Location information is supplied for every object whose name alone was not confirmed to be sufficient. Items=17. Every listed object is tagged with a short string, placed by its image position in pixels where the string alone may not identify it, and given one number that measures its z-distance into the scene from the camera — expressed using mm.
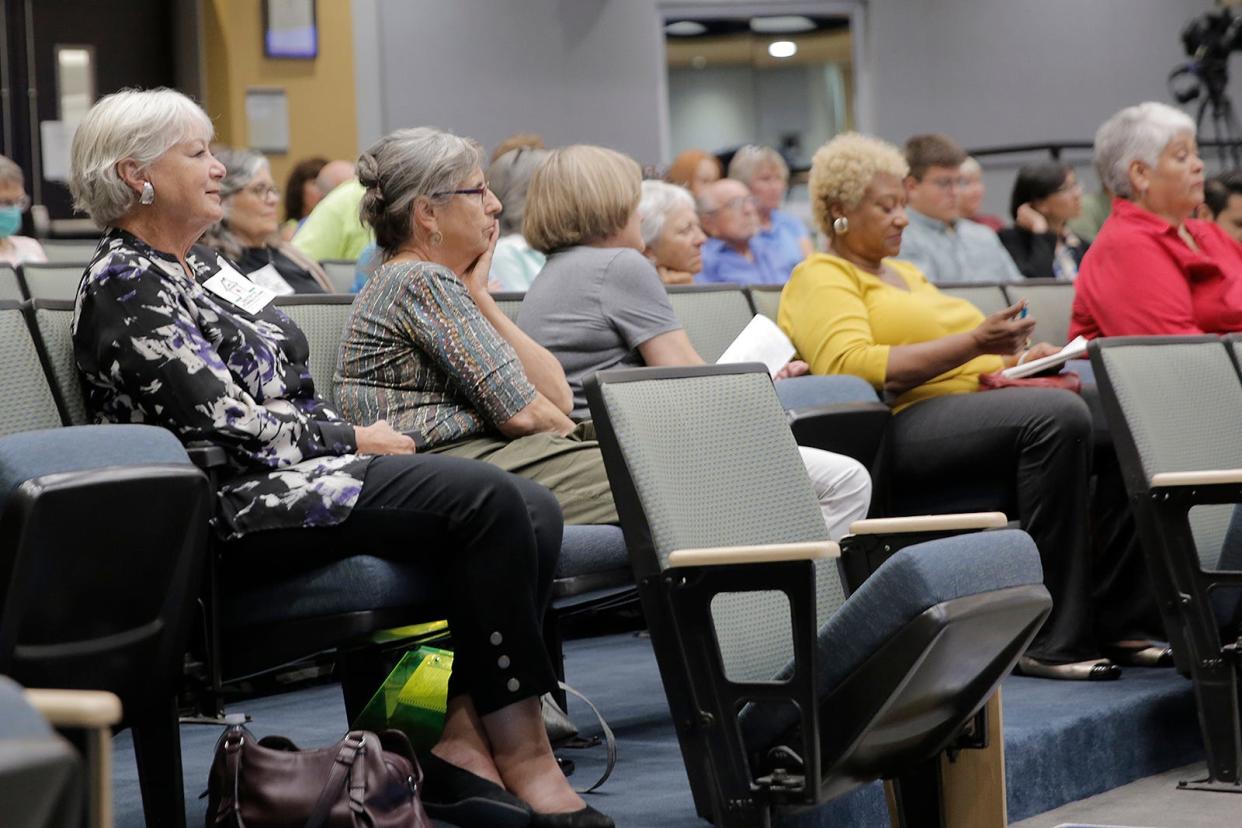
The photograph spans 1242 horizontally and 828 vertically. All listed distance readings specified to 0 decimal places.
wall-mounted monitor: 15044
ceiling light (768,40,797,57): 18399
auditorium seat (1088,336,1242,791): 5529
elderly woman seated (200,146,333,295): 8266
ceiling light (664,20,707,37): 17807
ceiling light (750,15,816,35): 18232
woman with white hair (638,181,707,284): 8159
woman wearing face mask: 8888
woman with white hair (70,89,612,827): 4224
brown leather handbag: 3898
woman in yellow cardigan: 6433
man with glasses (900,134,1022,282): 10141
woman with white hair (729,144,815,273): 11955
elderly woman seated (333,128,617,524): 5002
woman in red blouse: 7222
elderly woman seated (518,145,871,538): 5837
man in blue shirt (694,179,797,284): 10611
